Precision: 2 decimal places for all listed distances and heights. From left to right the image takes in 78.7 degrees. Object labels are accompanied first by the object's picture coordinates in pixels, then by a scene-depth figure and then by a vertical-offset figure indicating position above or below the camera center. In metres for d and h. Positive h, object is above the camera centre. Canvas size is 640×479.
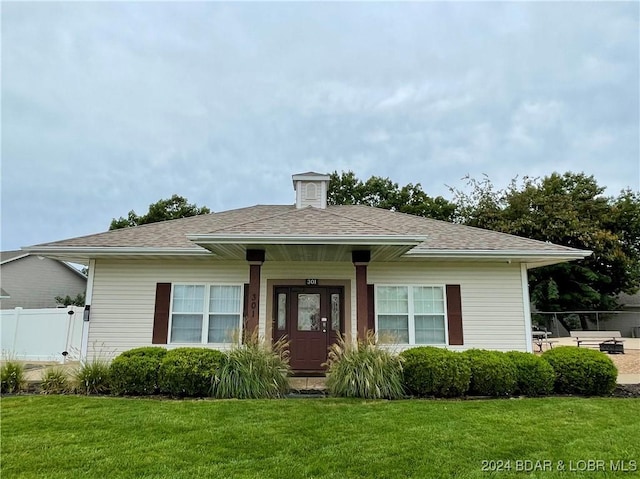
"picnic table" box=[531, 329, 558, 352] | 15.50 -1.10
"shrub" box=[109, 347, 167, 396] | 6.74 -1.12
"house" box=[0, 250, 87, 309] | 21.28 +1.62
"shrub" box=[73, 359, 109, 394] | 6.91 -1.25
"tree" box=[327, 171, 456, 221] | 27.78 +8.46
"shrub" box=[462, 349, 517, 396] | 6.78 -1.10
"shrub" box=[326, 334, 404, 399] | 6.59 -1.05
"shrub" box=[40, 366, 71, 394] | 6.94 -1.32
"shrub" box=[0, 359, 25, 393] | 7.04 -1.25
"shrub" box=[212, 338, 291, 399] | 6.58 -1.10
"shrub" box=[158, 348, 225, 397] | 6.62 -1.09
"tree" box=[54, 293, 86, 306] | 22.40 +0.49
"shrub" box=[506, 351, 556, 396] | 6.88 -1.12
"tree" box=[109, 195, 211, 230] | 28.27 +7.04
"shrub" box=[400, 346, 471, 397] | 6.68 -1.06
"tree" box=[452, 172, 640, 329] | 22.69 +4.79
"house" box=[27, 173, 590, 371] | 9.12 +0.39
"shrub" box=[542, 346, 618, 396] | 6.91 -1.05
